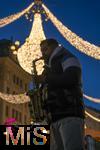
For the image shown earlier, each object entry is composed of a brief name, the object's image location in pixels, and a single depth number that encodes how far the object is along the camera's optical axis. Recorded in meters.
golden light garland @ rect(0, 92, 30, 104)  22.02
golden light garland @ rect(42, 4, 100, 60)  13.86
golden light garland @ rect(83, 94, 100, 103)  23.08
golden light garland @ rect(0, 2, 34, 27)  14.82
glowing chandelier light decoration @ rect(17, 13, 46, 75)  13.83
